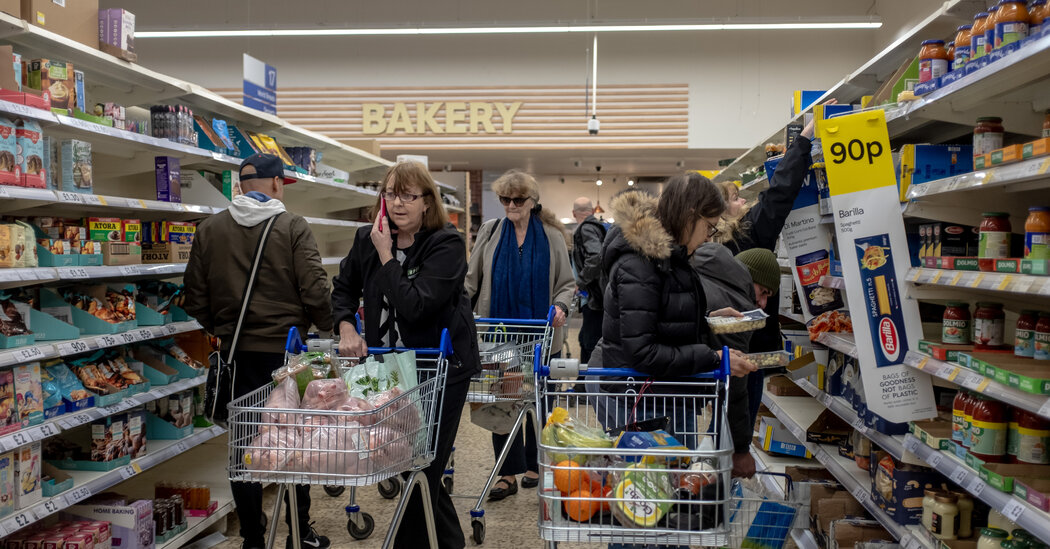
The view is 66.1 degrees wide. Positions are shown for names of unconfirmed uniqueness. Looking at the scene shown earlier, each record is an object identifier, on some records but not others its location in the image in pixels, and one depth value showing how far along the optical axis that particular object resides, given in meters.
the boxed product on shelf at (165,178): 3.73
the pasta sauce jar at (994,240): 2.40
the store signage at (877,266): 2.88
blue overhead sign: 4.99
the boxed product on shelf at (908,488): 2.85
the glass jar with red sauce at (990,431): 2.40
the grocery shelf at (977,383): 2.05
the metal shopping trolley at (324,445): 2.20
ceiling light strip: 11.15
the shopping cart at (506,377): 3.52
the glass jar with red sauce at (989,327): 2.58
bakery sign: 13.16
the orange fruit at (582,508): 2.04
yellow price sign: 2.94
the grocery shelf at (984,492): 2.05
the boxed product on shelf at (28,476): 2.80
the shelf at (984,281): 2.03
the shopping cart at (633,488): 1.99
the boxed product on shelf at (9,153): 2.69
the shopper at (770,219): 3.45
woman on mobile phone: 2.72
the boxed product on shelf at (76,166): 3.12
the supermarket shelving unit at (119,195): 2.85
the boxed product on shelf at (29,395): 2.80
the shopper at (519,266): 4.34
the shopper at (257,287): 3.31
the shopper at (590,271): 4.85
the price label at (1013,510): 2.13
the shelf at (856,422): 2.88
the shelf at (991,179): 2.04
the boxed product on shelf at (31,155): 2.80
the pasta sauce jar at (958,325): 2.70
